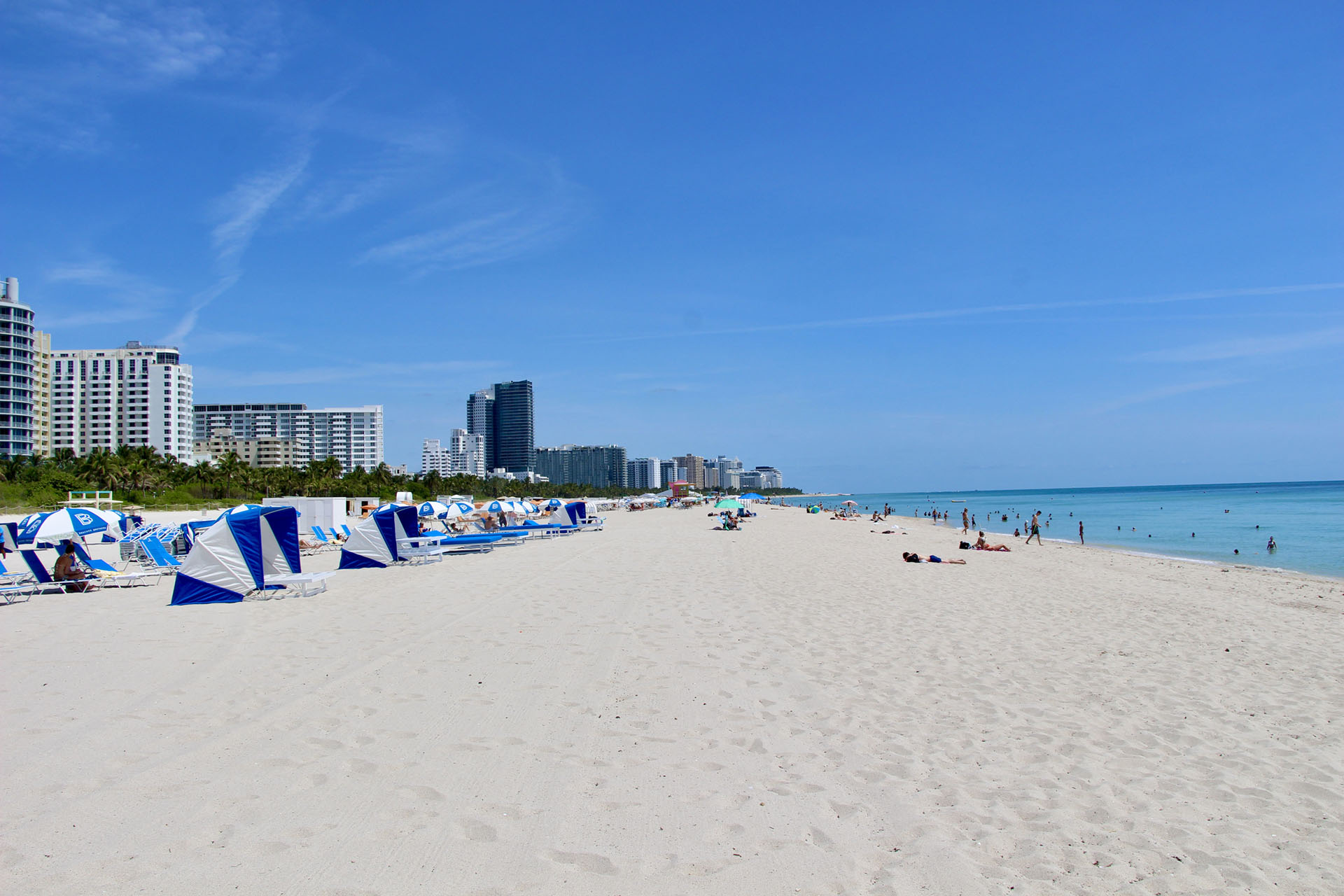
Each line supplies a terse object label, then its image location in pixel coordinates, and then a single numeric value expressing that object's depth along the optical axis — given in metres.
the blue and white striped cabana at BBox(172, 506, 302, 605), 11.30
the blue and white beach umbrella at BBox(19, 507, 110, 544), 16.64
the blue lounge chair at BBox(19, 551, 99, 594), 12.79
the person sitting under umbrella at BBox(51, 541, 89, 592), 13.27
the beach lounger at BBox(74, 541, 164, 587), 13.81
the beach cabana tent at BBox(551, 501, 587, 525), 31.77
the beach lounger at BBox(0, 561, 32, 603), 12.05
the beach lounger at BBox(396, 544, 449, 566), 17.41
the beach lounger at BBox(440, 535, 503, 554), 21.53
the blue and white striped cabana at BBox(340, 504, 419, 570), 16.55
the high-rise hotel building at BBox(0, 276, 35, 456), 83.31
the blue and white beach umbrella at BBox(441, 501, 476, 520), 36.39
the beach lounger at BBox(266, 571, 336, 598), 11.64
